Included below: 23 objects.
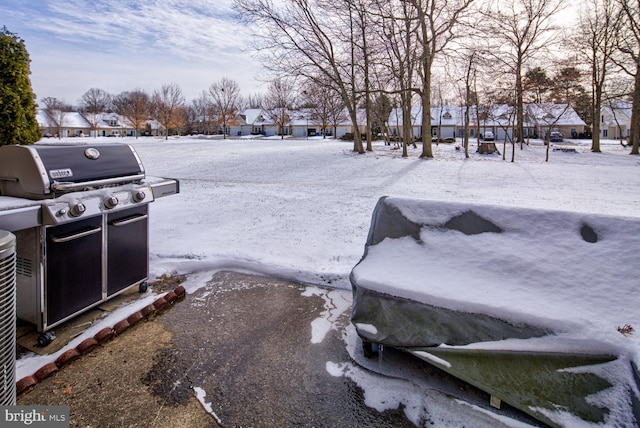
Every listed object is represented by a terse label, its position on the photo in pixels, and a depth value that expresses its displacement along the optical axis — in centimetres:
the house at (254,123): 6675
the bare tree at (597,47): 2498
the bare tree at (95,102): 7999
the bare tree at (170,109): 5062
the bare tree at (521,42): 2042
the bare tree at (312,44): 1944
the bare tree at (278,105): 5159
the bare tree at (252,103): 7757
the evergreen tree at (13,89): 495
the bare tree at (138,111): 5253
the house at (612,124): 5179
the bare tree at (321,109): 3981
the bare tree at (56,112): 5728
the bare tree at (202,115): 6275
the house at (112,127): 7075
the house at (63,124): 5738
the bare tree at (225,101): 5656
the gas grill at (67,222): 274
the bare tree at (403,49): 1756
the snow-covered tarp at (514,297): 191
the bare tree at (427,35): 1680
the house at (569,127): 4391
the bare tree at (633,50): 2284
